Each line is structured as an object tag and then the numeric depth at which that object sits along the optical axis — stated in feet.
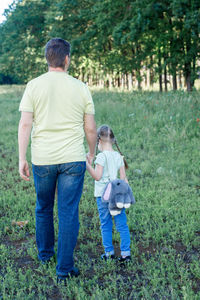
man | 10.65
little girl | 12.34
